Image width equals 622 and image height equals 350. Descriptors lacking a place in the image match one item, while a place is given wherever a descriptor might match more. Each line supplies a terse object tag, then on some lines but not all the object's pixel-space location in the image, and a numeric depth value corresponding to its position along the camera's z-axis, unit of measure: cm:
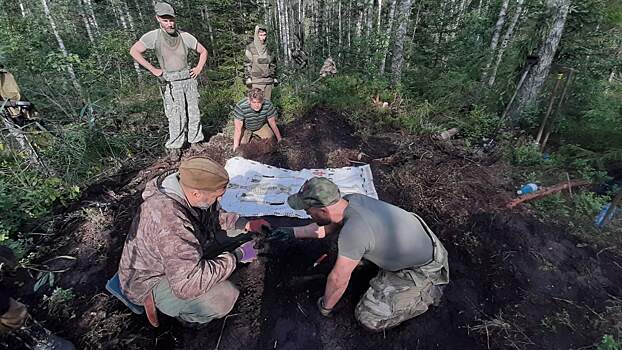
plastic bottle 337
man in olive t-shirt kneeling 176
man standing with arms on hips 356
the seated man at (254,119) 399
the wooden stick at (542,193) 321
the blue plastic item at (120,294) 196
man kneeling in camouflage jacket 159
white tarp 335
